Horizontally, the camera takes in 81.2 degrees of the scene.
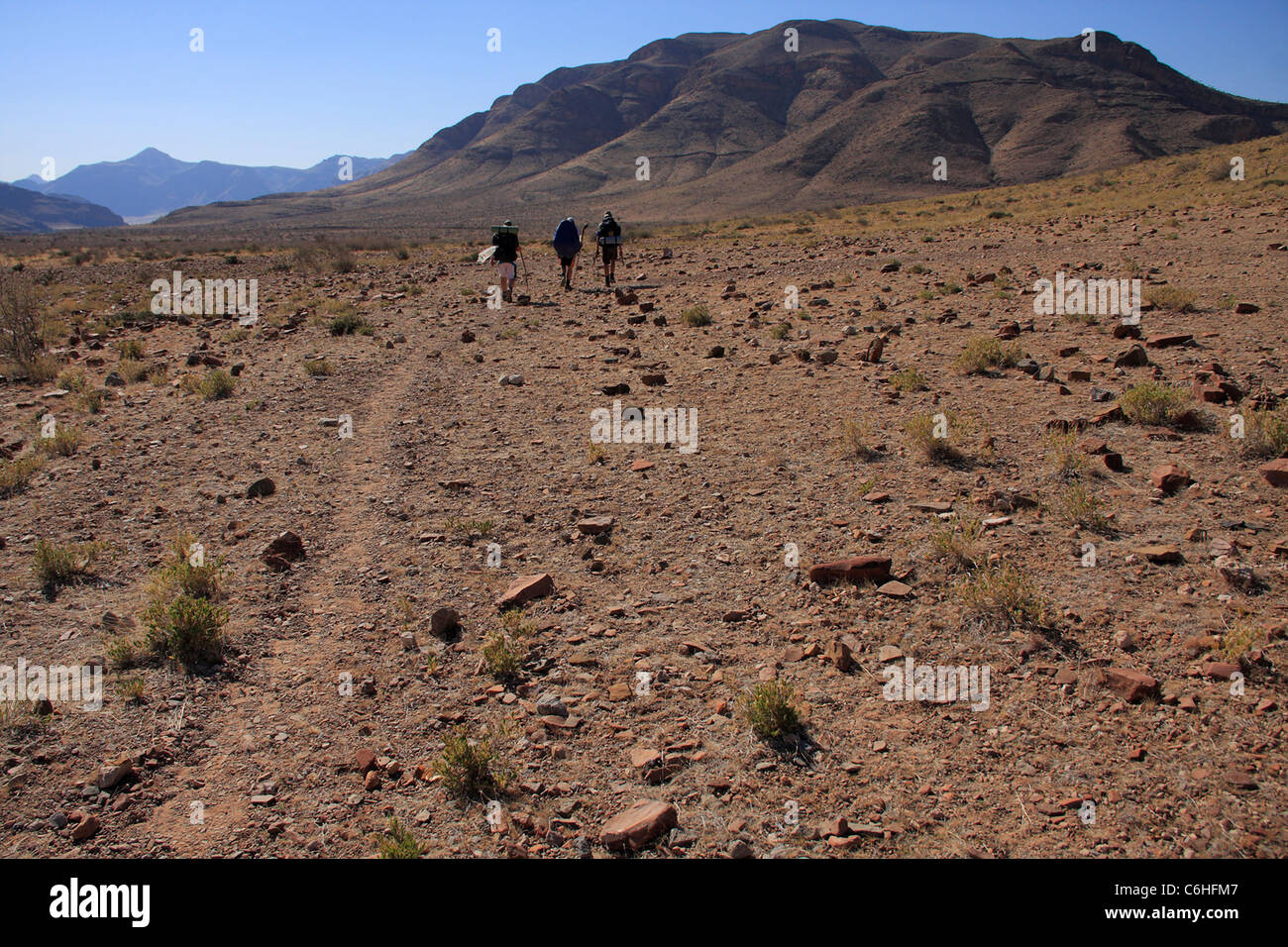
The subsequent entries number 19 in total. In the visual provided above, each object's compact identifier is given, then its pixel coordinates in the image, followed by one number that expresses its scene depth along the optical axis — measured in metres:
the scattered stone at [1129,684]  3.71
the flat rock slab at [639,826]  3.23
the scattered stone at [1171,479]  5.81
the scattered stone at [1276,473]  5.60
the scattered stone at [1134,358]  8.60
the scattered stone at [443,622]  5.00
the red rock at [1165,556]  4.86
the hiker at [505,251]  17.44
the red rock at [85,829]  3.40
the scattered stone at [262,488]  7.38
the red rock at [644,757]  3.76
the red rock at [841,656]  4.37
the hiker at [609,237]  18.44
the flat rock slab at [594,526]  6.35
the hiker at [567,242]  18.28
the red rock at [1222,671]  3.72
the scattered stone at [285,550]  6.00
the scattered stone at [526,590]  5.34
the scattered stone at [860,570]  5.15
